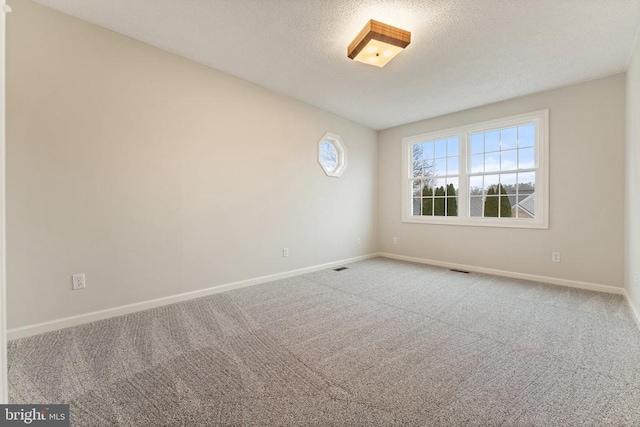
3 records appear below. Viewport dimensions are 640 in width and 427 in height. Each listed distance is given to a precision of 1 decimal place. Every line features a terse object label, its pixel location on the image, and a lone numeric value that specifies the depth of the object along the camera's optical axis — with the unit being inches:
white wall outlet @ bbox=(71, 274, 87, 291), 87.5
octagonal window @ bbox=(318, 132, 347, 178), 170.7
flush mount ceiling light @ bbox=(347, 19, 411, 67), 84.0
